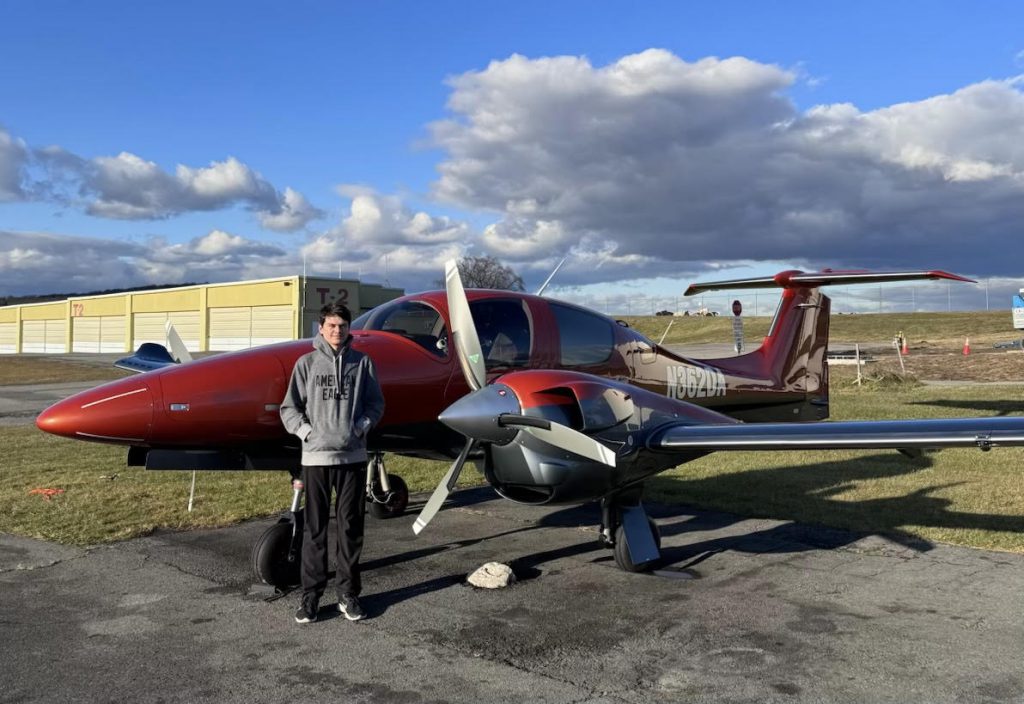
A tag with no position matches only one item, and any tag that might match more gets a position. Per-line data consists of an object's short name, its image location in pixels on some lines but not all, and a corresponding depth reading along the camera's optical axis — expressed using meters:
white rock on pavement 5.94
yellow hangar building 47.47
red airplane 5.65
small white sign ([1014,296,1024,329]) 40.53
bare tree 43.91
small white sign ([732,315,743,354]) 13.44
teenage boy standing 5.16
